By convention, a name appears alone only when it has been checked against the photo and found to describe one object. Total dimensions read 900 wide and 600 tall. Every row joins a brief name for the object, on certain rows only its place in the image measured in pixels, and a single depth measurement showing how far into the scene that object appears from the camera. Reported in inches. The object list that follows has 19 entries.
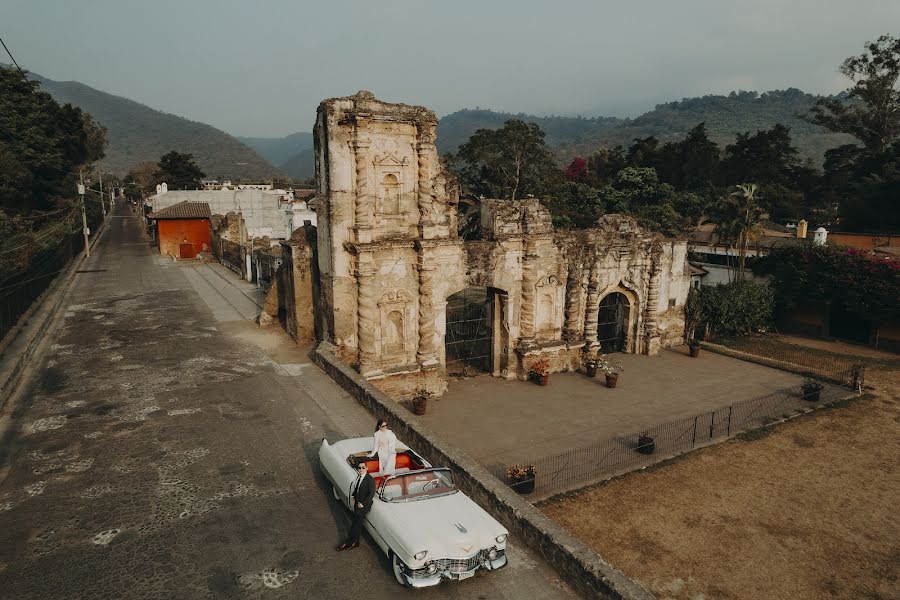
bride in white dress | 369.4
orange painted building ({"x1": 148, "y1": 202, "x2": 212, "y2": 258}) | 1908.2
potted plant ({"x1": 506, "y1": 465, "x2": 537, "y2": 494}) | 536.0
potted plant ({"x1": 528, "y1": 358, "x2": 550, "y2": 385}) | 854.5
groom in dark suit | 331.6
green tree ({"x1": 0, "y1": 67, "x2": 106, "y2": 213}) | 1427.2
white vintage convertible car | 295.3
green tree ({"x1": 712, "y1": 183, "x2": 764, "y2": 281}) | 1200.2
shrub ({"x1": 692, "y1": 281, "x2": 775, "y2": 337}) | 1108.5
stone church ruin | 720.3
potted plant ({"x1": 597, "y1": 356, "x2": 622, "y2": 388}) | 849.4
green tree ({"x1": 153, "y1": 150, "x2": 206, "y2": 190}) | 3174.2
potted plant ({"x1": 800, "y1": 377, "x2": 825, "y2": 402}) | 799.1
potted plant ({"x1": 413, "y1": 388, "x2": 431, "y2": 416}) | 726.5
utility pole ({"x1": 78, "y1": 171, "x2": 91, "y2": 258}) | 1727.4
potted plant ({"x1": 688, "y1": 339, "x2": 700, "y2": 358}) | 1000.2
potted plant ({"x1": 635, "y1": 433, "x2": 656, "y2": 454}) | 632.4
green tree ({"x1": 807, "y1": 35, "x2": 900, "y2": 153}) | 2071.9
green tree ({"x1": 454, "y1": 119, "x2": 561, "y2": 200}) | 2546.8
